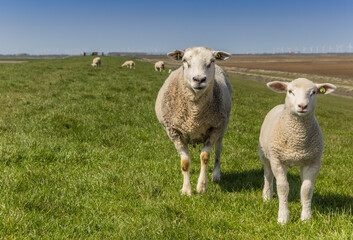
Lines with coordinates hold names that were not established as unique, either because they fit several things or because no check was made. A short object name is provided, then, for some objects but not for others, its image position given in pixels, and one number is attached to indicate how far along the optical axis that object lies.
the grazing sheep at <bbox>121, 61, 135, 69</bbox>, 36.06
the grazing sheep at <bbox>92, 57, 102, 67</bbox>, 31.61
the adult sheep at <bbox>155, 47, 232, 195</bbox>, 4.50
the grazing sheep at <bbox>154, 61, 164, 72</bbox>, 37.28
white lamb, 3.58
